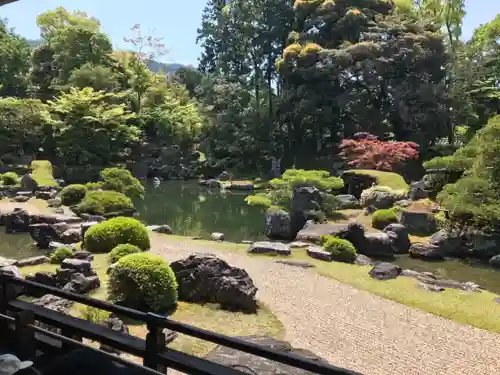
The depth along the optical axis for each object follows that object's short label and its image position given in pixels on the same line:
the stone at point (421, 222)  14.30
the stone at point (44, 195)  18.39
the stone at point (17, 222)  14.20
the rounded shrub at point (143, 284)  7.16
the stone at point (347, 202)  17.98
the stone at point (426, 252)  12.34
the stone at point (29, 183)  19.66
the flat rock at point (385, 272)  9.66
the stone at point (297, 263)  10.37
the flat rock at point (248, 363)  4.95
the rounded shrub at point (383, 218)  14.61
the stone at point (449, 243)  12.59
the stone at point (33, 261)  9.70
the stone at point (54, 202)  16.75
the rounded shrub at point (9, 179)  20.75
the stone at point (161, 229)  14.13
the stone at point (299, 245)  12.50
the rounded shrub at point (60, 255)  9.83
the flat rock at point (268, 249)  11.49
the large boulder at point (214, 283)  7.61
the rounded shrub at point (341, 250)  11.36
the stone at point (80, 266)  8.23
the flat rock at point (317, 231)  13.19
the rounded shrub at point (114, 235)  10.62
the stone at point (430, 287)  9.04
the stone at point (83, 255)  9.80
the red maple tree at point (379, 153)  21.84
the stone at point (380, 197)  17.25
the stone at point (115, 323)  5.98
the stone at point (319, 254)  11.26
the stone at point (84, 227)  12.09
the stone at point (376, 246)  12.61
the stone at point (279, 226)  14.67
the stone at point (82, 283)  7.80
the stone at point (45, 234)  12.53
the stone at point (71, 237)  12.32
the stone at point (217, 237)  14.09
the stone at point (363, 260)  11.30
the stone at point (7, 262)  9.35
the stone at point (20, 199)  17.90
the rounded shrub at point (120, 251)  9.42
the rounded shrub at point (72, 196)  17.03
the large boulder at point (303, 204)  14.95
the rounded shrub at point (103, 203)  15.66
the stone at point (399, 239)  12.89
